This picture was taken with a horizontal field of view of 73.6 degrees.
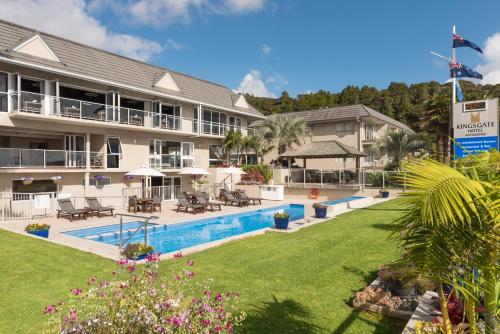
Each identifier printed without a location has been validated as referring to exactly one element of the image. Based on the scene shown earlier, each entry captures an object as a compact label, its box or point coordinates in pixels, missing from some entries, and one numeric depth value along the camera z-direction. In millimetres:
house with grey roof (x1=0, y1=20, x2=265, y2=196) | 18531
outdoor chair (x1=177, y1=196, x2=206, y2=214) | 19869
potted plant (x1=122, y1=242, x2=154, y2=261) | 9386
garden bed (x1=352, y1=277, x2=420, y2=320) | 5532
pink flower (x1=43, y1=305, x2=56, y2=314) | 3252
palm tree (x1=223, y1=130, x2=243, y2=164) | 30469
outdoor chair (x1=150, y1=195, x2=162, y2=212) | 20484
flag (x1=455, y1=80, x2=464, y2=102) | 12377
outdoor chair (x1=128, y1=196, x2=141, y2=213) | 20238
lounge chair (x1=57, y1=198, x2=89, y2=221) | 17203
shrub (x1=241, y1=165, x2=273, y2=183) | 31078
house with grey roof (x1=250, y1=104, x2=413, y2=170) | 38500
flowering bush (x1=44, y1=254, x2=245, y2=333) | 3246
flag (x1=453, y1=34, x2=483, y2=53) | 10406
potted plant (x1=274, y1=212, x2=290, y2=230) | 14012
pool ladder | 10256
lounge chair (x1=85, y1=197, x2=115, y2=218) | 18203
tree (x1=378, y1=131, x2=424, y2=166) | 31547
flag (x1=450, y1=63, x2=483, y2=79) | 10352
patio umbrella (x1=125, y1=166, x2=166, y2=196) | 20938
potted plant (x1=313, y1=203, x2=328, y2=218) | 17047
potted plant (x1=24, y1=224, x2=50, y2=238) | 12609
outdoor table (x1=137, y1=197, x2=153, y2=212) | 20156
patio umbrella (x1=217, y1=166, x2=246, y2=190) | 26125
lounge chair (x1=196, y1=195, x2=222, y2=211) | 21138
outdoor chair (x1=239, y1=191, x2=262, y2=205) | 24128
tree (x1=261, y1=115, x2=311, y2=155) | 35250
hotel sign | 5336
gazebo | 29156
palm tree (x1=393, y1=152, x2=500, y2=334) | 2256
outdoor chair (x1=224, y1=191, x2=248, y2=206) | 23331
